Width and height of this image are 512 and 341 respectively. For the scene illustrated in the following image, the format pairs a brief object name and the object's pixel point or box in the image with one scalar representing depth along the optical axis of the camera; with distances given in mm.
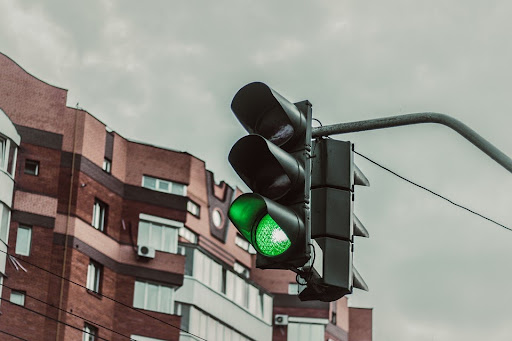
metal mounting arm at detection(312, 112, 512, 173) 10737
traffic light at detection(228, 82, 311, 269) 9683
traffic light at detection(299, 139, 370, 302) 9868
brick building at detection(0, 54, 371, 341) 55864
